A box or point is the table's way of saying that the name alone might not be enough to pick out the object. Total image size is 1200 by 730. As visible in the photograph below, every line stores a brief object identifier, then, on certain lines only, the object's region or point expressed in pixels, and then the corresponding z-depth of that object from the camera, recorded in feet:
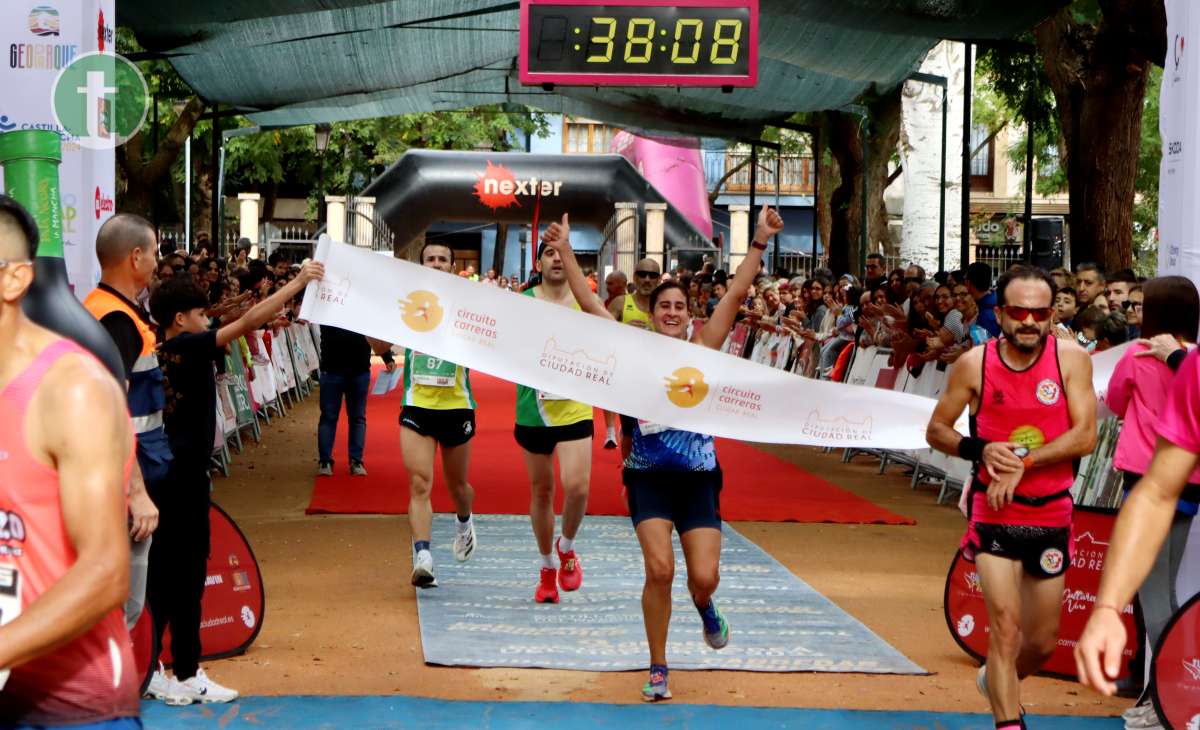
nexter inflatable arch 123.95
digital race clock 48.88
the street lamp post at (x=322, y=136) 107.55
